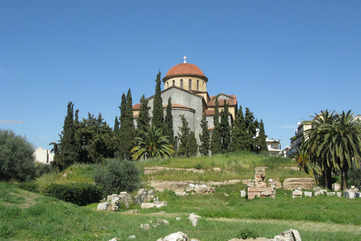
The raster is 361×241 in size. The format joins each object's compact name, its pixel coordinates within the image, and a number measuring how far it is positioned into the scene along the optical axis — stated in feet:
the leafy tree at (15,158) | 93.86
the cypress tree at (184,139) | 143.64
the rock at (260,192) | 65.57
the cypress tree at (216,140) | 139.74
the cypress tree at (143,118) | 135.74
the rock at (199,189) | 78.08
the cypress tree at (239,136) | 138.10
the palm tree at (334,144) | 80.59
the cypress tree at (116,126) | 147.88
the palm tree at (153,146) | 126.11
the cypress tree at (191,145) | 142.82
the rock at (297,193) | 65.66
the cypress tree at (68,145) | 131.85
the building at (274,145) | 315.58
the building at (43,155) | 262.84
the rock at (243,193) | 71.99
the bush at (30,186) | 56.80
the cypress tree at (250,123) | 146.95
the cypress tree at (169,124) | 135.33
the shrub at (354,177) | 100.40
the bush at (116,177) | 74.84
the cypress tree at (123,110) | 135.40
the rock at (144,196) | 66.73
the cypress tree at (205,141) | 144.76
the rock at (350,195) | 61.70
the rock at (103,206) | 53.16
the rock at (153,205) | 56.80
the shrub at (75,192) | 60.29
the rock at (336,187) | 82.28
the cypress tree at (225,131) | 143.77
